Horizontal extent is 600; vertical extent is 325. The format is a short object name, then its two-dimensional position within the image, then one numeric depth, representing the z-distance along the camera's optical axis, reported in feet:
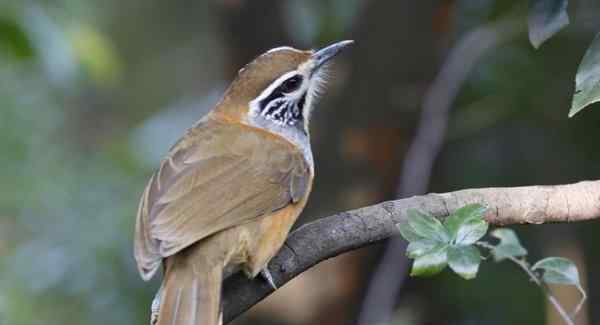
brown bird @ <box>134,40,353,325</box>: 22.04
